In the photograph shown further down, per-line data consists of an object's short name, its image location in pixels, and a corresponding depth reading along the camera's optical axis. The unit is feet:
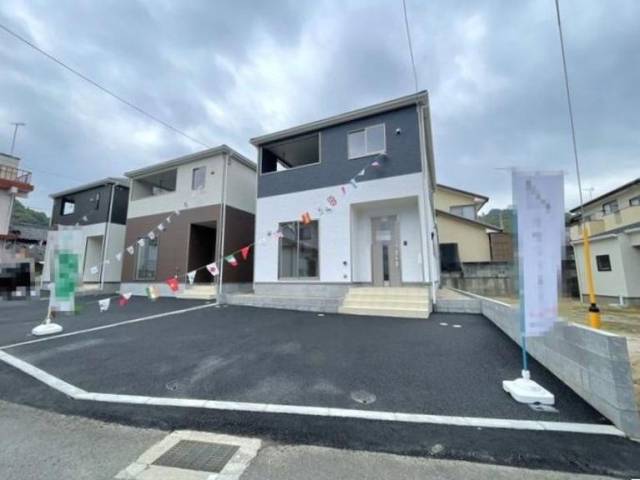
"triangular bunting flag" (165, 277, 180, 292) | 20.42
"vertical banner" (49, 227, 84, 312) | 15.43
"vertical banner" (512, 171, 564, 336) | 8.07
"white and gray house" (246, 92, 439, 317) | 25.18
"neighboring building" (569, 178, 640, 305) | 32.86
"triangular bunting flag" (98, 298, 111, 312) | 17.73
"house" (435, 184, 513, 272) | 48.37
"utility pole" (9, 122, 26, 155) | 43.60
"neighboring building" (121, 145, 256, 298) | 34.73
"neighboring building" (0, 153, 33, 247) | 50.01
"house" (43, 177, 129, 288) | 44.52
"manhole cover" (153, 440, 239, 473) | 5.75
